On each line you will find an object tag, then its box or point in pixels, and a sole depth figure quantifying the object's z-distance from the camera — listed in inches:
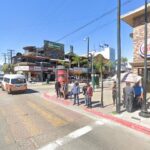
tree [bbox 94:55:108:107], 764.6
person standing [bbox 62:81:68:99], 538.5
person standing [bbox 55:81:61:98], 567.9
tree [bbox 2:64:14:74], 1843.6
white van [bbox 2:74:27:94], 674.9
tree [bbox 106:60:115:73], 2173.5
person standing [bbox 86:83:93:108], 394.5
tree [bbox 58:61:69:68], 1662.2
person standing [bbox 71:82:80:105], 436.5
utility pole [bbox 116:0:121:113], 338.8
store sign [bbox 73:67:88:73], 1813.9
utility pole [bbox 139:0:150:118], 301.6
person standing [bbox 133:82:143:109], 359.7
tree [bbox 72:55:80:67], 1815.6
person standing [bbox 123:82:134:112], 338.1
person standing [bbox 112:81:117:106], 399.2
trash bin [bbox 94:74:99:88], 841.2
